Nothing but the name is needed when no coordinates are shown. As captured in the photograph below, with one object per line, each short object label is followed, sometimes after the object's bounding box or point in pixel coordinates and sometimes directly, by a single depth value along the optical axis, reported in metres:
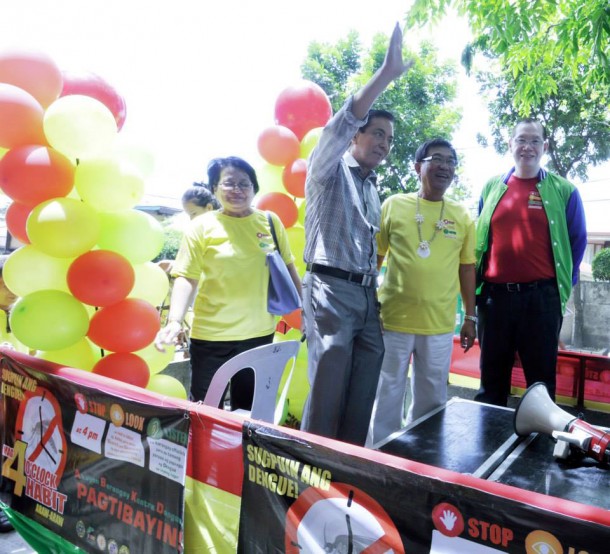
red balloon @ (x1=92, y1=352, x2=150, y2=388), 2.91
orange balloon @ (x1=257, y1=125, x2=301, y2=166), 3.83
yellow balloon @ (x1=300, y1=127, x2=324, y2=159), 3.86
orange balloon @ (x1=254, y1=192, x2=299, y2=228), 3.81
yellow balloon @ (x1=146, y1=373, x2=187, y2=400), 3.19
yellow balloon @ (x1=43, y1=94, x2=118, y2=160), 2.71
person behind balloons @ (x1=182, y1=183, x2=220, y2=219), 4.05
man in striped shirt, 2.32
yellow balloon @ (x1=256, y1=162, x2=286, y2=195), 4.01
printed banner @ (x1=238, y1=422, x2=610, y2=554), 1.03
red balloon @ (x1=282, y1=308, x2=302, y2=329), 3.67
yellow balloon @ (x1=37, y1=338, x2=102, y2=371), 2.88
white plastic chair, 2.14
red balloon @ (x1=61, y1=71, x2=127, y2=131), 3.19
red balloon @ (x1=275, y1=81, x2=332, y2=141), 4.00
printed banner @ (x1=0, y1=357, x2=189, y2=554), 1.64
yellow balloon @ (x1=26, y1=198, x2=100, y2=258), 2.67
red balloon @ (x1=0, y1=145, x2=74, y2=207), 2.70
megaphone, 1.83
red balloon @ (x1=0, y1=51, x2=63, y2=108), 2.85
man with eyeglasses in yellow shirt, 2.78
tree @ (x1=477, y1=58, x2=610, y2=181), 11.52
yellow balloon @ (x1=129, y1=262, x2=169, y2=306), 3.24
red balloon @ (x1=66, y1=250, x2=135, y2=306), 2.78
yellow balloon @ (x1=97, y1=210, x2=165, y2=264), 3.00
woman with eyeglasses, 2.59
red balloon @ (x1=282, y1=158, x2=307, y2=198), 3.80
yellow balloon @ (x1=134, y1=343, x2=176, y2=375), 3.20
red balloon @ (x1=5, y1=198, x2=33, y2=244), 3.01
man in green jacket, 2.94
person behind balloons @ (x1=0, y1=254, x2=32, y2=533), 3.24
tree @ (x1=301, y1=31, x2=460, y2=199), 13.56
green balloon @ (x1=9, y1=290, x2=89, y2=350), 2.72
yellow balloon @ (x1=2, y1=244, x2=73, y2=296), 2.85
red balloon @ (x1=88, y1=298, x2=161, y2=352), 2.88
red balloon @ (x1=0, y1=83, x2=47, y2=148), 2.68
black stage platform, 1.70
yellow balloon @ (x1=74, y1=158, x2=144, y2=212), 2.86
